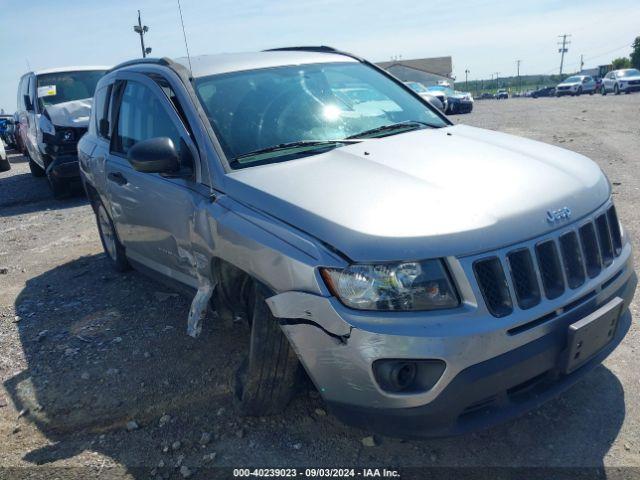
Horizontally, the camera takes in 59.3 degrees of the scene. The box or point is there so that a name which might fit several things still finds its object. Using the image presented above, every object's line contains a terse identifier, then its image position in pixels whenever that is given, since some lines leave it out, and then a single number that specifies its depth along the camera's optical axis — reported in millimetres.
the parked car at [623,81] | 29172
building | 69188
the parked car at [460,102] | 22219
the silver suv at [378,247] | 2180
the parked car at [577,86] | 35688
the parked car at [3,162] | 13539
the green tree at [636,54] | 59688
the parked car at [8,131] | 19688
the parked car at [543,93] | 58594
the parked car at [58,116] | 9172
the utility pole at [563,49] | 93788
